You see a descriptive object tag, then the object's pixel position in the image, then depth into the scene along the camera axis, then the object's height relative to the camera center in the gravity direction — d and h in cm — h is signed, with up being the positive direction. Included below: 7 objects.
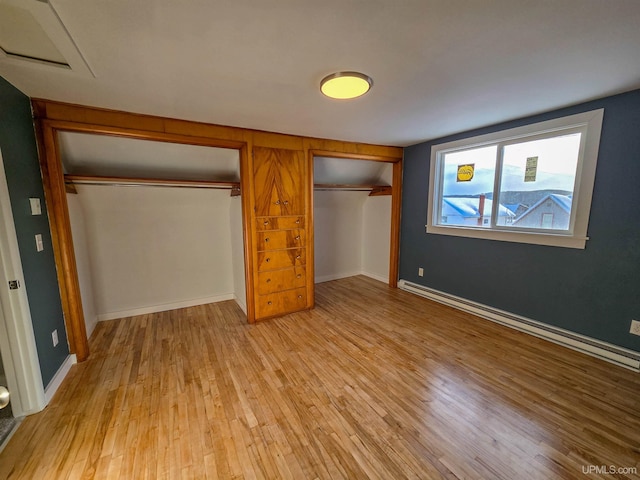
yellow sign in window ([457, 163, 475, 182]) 313 +48
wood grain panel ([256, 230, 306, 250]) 292 -32
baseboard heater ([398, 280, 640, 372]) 208 -117
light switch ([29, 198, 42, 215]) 182 +5
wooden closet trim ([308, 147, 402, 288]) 361 +16
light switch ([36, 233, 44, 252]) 185 -22
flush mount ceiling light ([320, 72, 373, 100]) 158 +81
